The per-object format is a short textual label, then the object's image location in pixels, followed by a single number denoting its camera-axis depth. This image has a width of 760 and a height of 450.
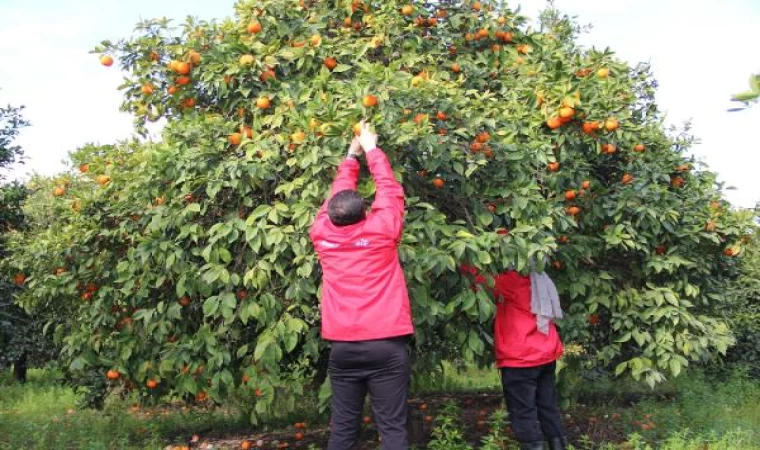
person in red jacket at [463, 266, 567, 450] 4.09
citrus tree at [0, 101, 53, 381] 6.54
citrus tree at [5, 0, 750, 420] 3.67
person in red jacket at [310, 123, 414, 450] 3.11
